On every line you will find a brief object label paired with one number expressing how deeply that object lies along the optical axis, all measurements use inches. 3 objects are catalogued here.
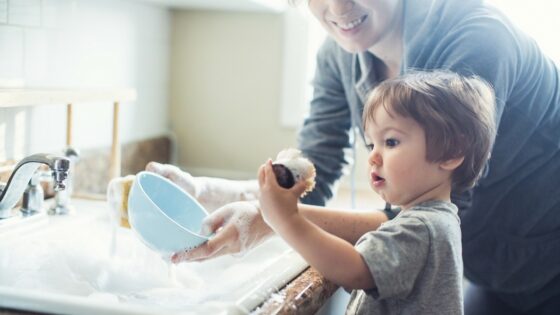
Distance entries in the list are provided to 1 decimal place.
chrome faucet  40.8
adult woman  40.2
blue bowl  37.1
